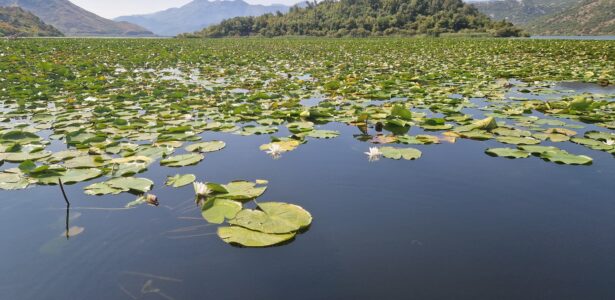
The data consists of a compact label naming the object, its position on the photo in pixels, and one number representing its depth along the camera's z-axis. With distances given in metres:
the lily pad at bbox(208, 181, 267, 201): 2.79
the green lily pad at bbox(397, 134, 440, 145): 4.27
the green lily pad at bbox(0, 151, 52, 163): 3.74
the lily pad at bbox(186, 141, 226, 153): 4.07
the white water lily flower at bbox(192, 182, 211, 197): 2.79
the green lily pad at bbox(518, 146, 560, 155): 3.78
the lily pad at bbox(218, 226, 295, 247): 2.20
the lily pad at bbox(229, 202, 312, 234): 2.35
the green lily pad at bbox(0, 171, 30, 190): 3.12
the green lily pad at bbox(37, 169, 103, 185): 3.19
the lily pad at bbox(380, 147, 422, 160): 3.72
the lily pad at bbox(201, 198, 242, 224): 2.50
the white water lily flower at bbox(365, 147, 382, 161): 3.74
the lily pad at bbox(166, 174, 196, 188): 3.13
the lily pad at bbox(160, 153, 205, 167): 3.64
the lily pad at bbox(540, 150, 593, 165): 3.47
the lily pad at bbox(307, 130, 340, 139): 4.46
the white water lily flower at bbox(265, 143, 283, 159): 3.90
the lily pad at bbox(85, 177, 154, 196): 3.00
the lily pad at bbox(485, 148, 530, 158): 3.70
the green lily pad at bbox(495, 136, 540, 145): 4.08
